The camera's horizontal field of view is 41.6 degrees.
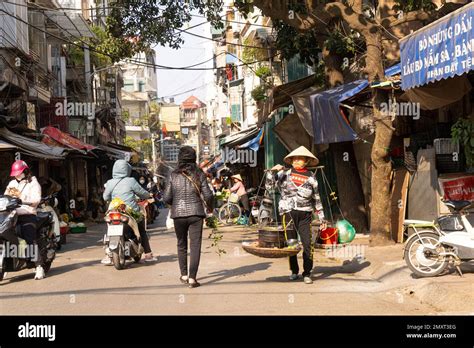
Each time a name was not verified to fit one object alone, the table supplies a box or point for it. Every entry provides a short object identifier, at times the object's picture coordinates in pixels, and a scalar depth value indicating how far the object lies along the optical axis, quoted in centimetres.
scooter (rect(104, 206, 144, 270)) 1046
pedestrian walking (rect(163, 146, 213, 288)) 852
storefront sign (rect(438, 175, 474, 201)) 1030
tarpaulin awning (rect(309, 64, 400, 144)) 1222
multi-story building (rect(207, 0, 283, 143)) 2866
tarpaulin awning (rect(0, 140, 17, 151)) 1392
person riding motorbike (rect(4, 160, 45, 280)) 973
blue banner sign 758
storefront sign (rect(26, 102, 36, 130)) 2194
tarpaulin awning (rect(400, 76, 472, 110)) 1013
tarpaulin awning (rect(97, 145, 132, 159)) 3106
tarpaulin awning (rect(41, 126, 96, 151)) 2344
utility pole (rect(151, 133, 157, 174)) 6995
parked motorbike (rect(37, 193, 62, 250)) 1088
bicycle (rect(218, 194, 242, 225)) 2231
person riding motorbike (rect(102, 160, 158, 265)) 1099
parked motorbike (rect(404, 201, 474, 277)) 820
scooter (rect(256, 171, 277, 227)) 1700
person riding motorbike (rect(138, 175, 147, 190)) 2393
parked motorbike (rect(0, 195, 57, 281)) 927
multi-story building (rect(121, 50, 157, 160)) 7362
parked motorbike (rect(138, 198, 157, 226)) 2389
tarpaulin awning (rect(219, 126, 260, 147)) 2614
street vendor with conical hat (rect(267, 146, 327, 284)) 870
